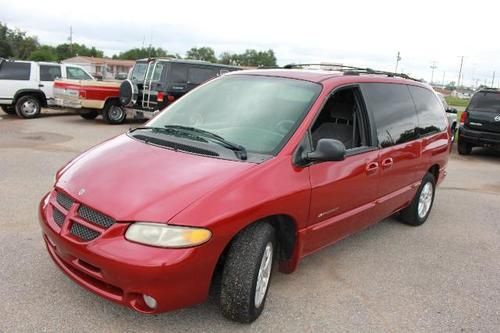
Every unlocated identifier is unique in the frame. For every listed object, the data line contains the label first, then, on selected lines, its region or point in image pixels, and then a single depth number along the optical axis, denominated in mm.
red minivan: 2938
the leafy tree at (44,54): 77569
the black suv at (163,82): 14219
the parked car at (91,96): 14523
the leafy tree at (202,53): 103250
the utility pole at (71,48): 103150
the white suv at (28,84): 14953
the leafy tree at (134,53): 88400
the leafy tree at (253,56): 97394
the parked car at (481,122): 12508
